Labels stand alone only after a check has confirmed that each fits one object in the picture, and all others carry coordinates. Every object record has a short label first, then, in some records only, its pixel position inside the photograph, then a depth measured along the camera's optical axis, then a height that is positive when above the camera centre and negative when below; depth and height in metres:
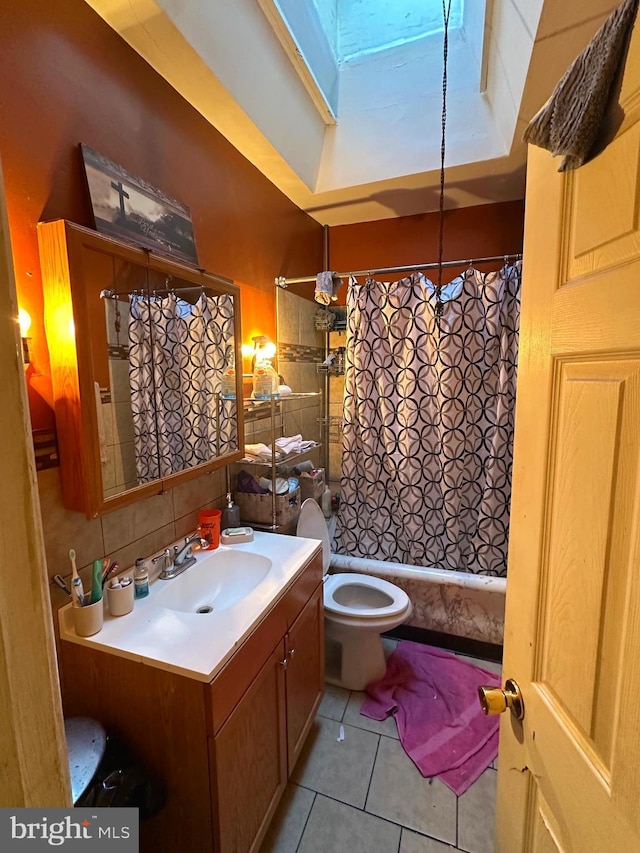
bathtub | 2.14 -1.24
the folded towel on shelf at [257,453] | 1.92 -0.37
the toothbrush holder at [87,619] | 1.09 -0.67
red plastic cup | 1.63 -0.62
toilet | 1.92 -1.22
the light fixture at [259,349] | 1.97 +0.15
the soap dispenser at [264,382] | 1.90 -0.02
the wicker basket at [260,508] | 1.87 -0.62
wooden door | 0.51 -0.22
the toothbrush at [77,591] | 1.09 -0.59
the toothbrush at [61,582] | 1.11 -0.57
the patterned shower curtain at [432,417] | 2.29 -0.25
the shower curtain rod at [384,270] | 2.17 +0.61
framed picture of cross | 1.19 +0.57
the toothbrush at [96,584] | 1.11 -0.58
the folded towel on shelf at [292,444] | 2.06 -0.36
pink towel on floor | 1.62 -1.57
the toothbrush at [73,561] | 1.09 -0.50
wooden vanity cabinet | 1.01 -0.96
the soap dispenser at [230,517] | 1.79 -0.63
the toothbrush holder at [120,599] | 1.18 -0.67
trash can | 0.96 -1.02
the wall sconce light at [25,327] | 1.02 +0.14
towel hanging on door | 0.51 +0.39
